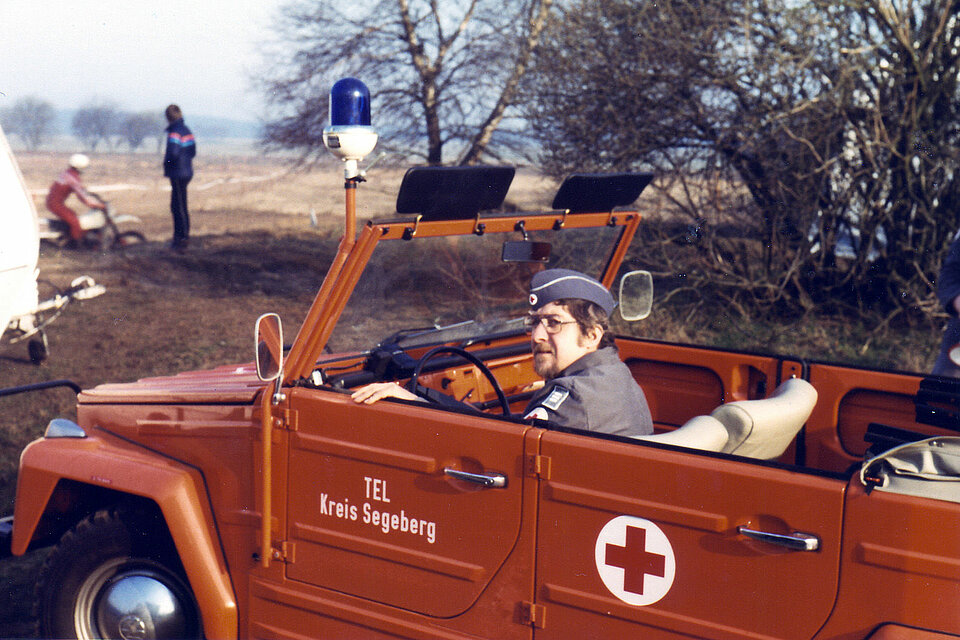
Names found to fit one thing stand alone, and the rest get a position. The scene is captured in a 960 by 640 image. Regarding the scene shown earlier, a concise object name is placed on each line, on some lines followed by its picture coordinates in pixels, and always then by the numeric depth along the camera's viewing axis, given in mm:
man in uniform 2684
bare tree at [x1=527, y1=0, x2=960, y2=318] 8555
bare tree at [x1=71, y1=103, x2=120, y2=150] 28719
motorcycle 12695
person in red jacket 11836
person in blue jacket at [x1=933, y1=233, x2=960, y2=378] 3831
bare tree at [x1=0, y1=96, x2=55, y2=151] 24188
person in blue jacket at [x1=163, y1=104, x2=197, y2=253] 12430
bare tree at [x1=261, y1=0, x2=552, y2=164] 12414
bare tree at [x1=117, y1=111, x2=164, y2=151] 30650
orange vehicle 2068
